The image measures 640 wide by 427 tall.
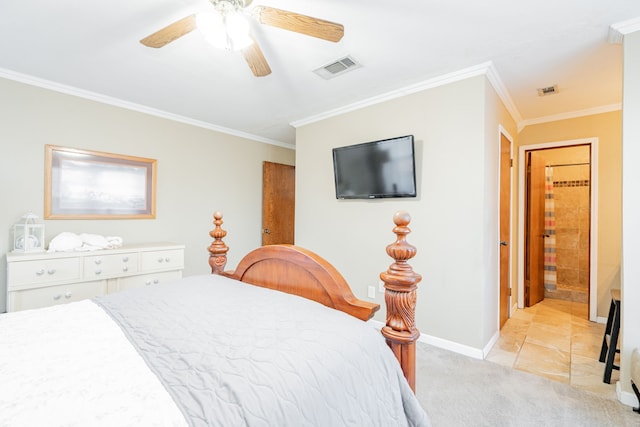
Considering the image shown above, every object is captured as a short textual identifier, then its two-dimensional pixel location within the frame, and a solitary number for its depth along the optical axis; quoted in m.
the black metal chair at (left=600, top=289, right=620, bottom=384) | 2.03
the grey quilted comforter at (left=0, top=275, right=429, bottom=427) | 0.68
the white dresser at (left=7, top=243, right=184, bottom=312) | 2.35
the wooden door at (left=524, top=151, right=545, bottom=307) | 3.70
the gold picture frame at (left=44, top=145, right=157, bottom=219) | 2.78
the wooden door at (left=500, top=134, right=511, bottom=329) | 2.93
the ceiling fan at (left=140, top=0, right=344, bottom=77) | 1.45
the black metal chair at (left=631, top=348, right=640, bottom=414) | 1.64
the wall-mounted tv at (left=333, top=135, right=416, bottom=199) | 2.70
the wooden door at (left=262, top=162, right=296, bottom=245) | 4.55
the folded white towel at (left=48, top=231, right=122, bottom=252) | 2.59
